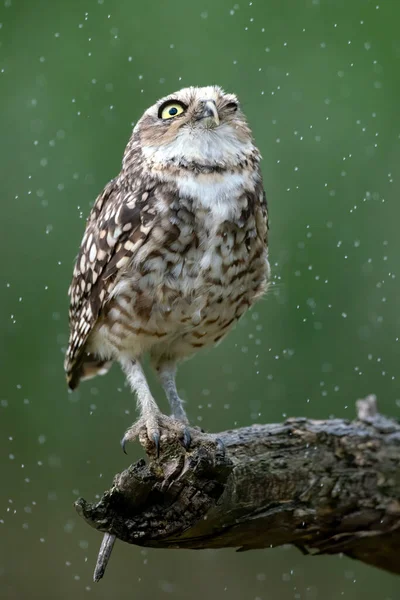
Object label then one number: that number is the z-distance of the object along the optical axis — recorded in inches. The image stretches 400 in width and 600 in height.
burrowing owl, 219.4
